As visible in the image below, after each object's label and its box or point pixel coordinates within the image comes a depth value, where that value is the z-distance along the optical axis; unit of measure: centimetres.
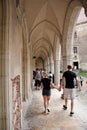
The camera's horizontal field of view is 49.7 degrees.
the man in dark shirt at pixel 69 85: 298
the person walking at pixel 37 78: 633
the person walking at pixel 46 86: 317
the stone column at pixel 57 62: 723
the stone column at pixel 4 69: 167
